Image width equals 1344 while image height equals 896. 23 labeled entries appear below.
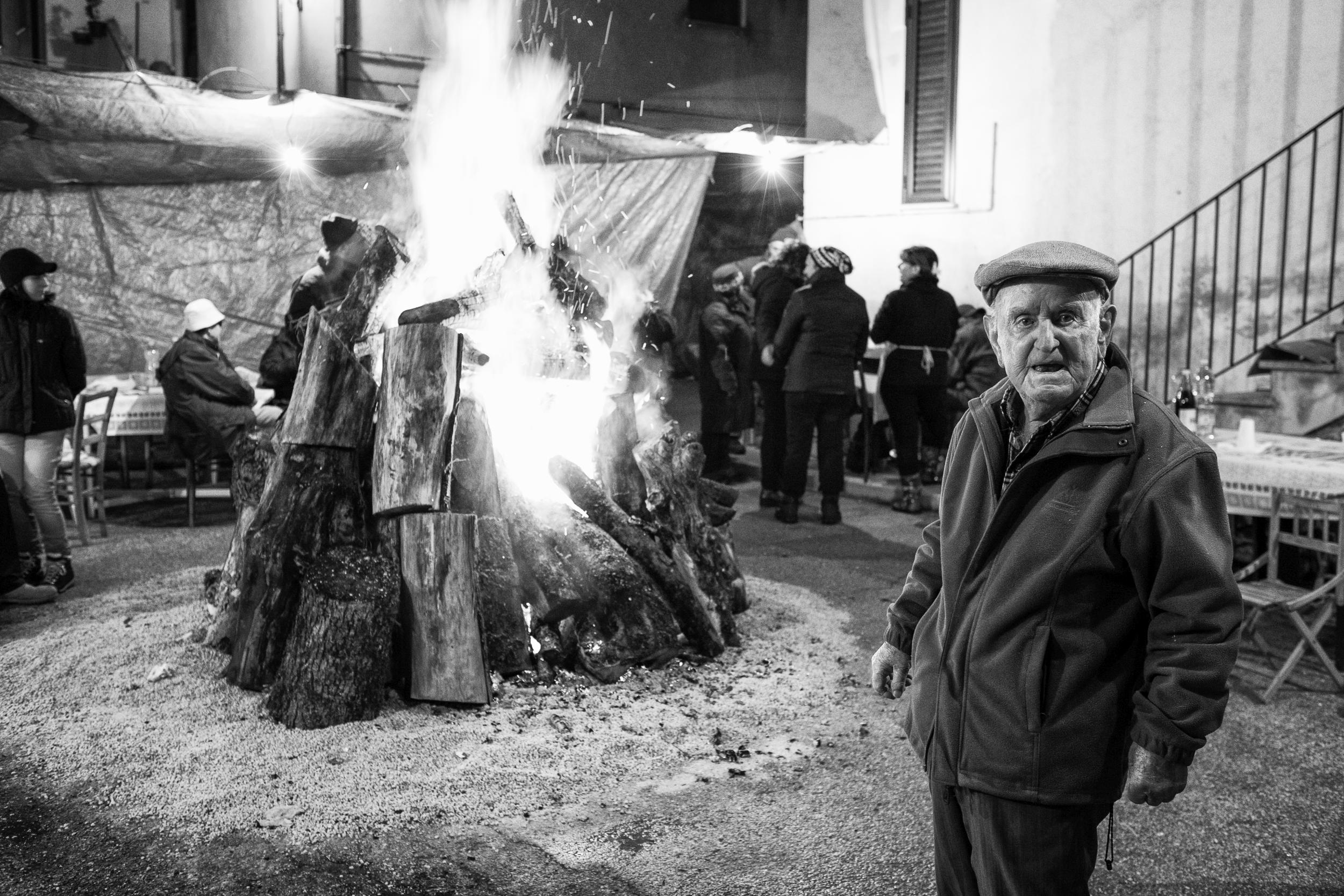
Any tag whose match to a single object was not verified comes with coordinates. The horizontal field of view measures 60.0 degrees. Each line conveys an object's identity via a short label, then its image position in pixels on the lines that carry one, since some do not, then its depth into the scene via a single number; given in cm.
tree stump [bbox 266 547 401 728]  502
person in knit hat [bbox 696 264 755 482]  1186
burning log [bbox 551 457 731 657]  608
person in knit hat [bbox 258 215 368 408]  838
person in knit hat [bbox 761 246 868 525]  984
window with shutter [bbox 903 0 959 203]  1310
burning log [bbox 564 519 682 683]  579
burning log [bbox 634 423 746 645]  657
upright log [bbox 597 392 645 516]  656
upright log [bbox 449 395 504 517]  571
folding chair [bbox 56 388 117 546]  852
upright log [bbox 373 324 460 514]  548
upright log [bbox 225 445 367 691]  543
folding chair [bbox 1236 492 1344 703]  551
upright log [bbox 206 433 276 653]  599
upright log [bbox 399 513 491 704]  523
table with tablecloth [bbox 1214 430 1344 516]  588
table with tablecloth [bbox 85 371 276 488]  960
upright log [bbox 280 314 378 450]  557
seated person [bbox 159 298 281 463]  914
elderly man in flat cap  225
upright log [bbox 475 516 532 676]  559
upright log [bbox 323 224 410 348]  616
